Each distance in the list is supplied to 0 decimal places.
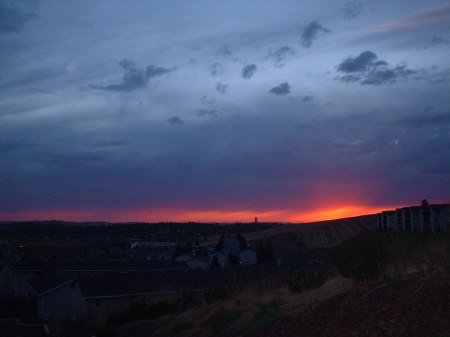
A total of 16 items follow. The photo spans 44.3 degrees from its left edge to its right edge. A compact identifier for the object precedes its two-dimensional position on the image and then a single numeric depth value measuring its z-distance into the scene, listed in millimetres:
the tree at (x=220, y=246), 78612
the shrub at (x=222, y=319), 17828
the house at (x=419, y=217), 38447
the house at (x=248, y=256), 71188
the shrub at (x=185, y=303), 28688
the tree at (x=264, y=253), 69938
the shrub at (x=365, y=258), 16250
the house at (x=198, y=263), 67500
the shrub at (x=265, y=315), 14727
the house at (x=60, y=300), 43875
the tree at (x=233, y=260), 69125
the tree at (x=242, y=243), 76375
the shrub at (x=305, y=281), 21773
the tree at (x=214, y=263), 66150
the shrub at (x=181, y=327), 21453
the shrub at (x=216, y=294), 26656
